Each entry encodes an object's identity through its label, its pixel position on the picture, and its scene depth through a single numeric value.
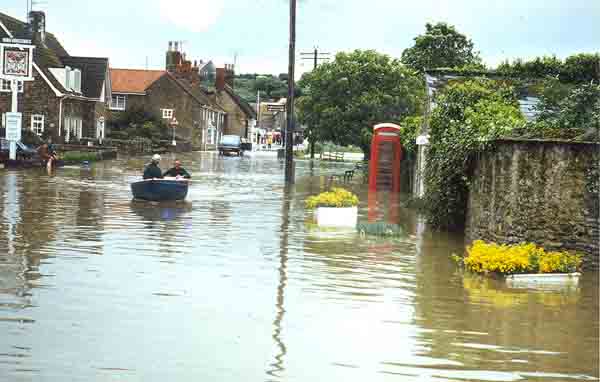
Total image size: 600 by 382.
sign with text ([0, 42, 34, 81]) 46.75
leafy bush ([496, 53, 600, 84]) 29.34
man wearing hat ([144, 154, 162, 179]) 27.61
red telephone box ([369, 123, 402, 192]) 37.09
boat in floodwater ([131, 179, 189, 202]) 26.90
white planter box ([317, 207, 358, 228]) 21.53
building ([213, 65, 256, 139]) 124.44
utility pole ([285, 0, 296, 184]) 38.41
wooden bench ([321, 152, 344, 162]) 82.84
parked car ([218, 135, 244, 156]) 79.18
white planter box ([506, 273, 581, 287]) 13.97
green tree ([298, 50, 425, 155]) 53.34
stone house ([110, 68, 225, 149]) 95.19
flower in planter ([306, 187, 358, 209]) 21.75
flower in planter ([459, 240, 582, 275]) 14.27
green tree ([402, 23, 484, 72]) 72.44
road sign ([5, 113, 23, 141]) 43.75
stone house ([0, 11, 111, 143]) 65.25
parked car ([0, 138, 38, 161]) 46.16
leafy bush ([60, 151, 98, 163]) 50.62
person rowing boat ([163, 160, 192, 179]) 28.86
